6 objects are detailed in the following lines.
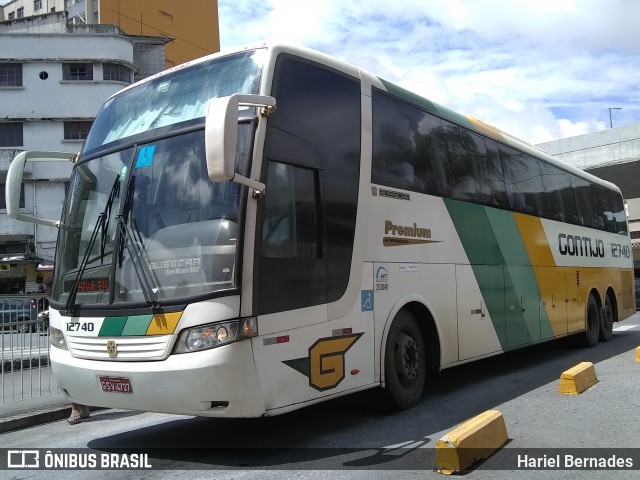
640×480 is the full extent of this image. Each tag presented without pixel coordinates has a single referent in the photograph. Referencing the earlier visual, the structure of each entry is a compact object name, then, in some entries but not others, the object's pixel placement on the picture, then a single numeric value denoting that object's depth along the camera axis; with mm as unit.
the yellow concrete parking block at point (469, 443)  4883
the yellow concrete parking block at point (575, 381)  7949
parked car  9055
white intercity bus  5137
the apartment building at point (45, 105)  32531
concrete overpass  27594
